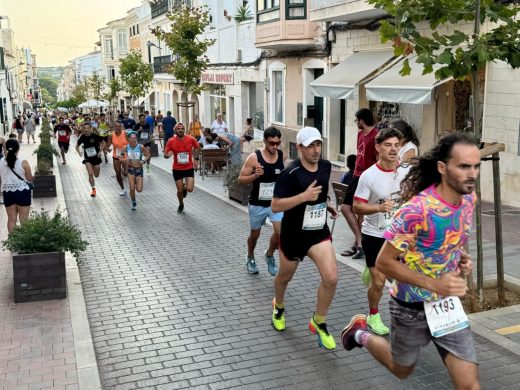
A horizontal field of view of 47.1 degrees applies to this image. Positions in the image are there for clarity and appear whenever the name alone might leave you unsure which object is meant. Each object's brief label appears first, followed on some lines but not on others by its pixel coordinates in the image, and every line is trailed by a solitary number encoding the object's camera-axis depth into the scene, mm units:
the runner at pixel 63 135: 22470
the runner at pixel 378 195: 5168
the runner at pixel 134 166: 12289
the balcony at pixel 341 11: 14680
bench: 16656
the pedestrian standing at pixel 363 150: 7184
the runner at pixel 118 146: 14219
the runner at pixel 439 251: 3215
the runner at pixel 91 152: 14250
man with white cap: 5043
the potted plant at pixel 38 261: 6387
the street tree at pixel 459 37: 5426
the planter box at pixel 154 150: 23831
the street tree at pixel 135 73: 36594
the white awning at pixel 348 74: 15086
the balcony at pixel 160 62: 38688
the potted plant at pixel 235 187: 12480
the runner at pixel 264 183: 6758
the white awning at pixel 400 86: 11812
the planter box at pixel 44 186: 13898
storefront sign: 28172
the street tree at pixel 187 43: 21438
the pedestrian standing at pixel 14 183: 8367
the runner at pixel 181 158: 11531
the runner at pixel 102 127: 27484
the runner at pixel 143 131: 20516
